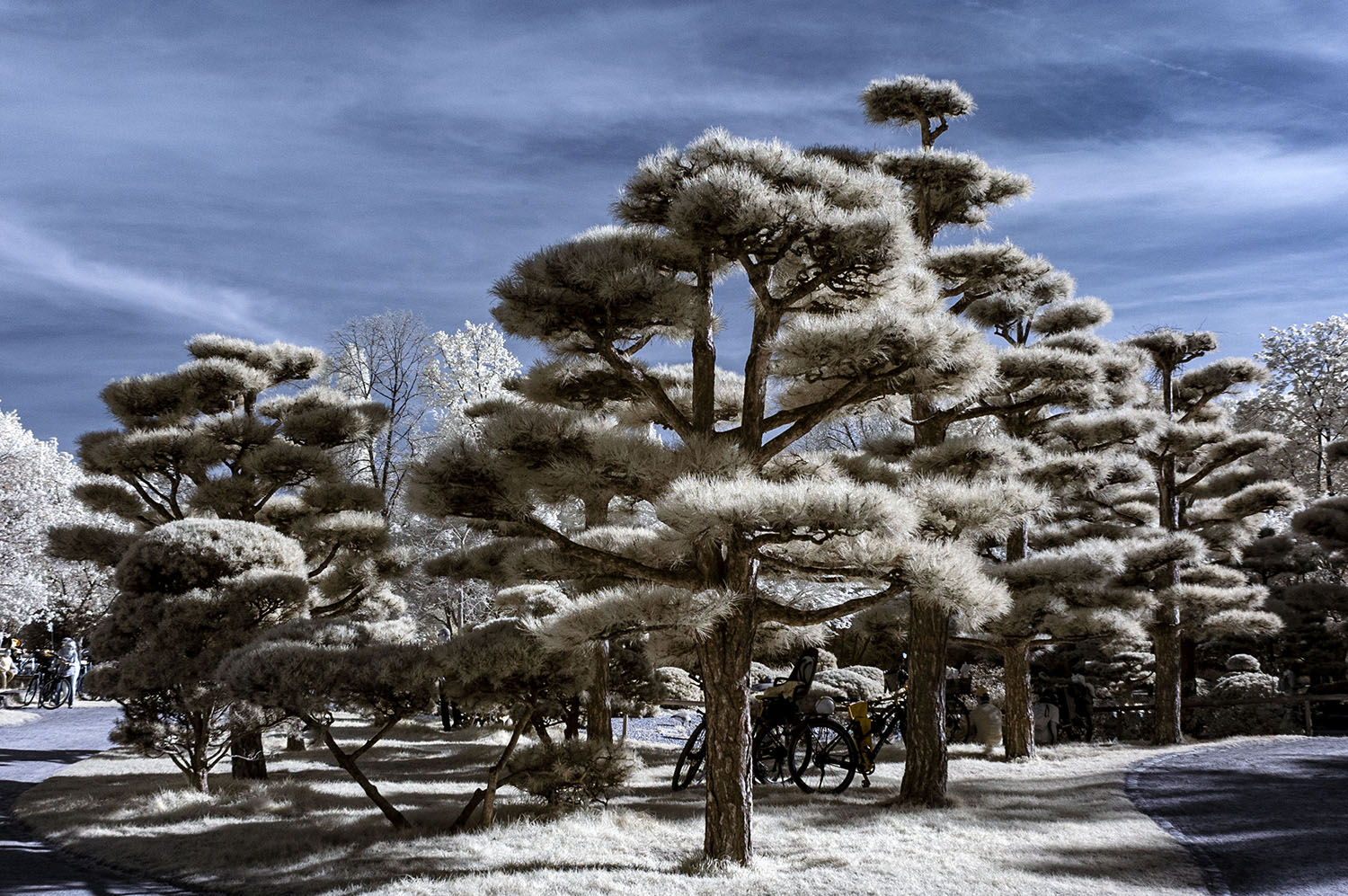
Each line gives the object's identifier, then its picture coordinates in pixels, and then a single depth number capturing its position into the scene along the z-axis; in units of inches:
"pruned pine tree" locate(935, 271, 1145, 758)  393.1
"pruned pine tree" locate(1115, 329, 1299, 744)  546.0
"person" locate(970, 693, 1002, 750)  545.7
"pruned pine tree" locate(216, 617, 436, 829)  272.4
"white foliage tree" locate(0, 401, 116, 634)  687.1
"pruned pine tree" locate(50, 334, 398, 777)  461.4
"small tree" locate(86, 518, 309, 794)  355.9
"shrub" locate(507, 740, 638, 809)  308.2
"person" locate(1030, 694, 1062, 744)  585.3
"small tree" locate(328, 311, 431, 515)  900.6
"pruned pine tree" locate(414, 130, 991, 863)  237.0
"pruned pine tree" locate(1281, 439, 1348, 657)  624.1
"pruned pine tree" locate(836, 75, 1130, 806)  357.7
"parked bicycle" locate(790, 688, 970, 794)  379.5
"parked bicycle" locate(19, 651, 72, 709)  770.2
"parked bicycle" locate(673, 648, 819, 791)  383.2
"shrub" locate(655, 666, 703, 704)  565.9
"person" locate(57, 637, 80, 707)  760.3
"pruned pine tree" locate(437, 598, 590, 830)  270.5
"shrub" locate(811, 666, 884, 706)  567.5
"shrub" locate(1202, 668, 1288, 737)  606.2
